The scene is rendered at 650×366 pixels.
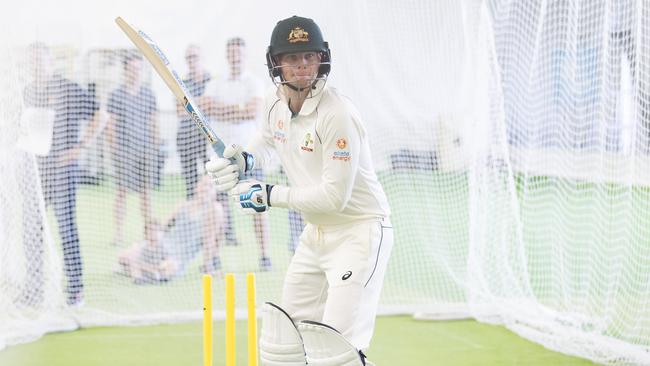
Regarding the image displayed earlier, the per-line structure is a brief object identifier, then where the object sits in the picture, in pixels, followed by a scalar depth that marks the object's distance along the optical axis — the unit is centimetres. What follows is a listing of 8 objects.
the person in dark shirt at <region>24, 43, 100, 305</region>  1234
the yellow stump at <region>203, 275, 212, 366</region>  738
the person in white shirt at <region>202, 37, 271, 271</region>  1298
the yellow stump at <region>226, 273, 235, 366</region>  738
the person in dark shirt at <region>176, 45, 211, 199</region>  1299
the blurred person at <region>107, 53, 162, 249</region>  1299
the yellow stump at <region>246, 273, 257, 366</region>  750
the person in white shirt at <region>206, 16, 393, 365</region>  715
